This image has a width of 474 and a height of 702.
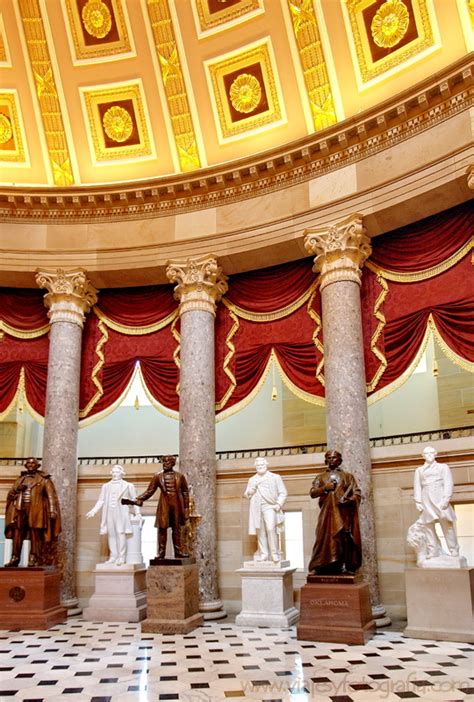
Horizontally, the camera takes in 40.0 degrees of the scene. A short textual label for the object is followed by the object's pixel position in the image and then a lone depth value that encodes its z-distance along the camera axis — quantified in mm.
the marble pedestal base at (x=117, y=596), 10094
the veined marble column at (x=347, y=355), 9922
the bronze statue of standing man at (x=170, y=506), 9352
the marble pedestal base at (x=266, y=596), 9367
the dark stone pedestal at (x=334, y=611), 8000
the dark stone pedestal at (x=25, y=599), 9492
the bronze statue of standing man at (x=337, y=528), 8398
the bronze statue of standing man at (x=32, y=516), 10117
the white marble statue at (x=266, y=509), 9789
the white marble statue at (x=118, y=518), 10688
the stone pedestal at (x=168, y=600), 8875
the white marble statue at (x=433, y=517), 8469
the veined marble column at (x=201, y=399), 10750
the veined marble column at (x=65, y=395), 11328
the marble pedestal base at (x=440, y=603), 8055
